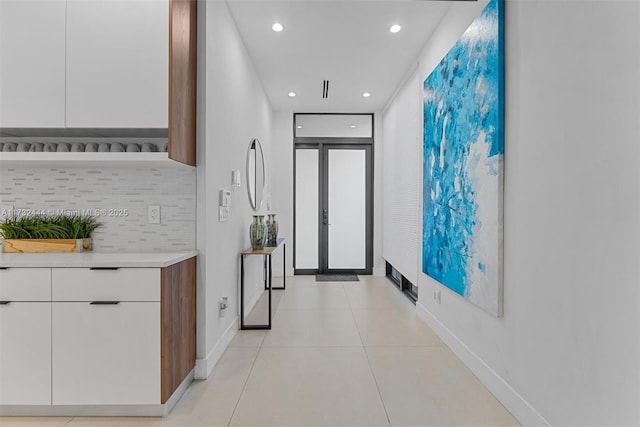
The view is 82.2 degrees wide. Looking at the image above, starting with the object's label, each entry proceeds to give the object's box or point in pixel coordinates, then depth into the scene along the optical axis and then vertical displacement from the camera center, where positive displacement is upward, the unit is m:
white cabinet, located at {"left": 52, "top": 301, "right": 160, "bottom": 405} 1.94 -0.72
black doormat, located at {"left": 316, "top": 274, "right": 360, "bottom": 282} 5.83 -0.98
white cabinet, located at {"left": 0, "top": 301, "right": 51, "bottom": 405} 1.93 -0.74
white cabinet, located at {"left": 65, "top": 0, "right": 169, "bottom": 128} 2.13 +0.90
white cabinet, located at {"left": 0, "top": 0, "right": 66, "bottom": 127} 2.10 +0.89
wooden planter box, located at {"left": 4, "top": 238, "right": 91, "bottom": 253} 2.29 -0.17
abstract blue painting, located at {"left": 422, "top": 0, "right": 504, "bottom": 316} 2.18 +0.38
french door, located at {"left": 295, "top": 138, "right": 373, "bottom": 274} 6.34 +0.18
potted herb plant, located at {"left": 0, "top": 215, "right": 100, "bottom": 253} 2.30 -0.10
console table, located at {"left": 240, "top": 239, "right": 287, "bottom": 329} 3.45 -0.51
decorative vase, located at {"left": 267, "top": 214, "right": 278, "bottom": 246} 4.49 -0.15
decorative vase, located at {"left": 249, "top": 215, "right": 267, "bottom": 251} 3.77 -0.16
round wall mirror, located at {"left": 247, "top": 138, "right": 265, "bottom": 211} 4.18 +0.54
